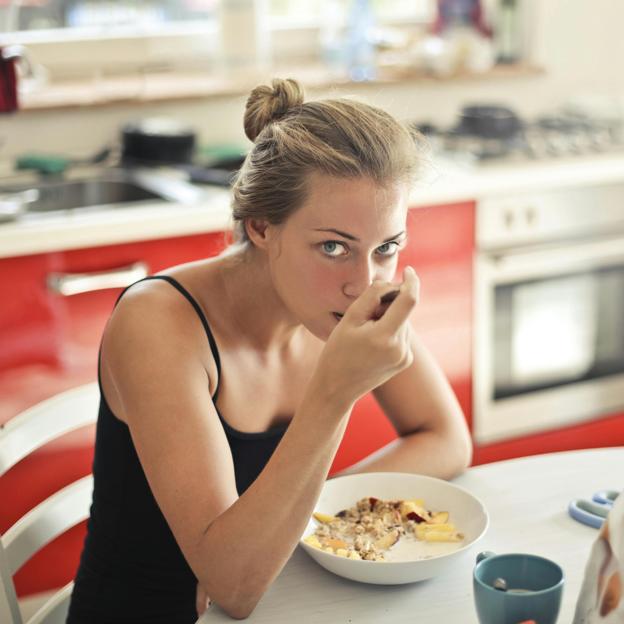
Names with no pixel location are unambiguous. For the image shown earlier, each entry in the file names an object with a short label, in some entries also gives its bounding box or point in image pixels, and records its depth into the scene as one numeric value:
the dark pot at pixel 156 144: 2.37
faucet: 1.94
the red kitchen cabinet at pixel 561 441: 2.48
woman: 1.01
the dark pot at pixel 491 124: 2.52
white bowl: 0.97
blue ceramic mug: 0.82
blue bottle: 2.71
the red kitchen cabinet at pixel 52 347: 1.91
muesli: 1.05
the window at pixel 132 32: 2.58
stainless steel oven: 2.36
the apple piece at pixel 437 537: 1.07
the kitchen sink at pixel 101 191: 2.21
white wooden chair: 1.18
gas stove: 2.44
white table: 0.96
